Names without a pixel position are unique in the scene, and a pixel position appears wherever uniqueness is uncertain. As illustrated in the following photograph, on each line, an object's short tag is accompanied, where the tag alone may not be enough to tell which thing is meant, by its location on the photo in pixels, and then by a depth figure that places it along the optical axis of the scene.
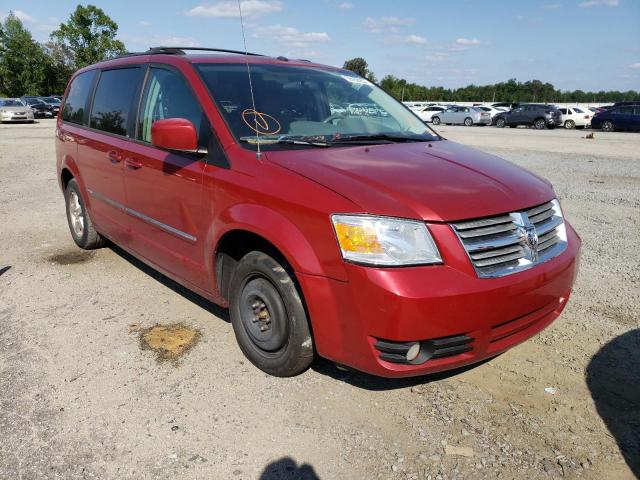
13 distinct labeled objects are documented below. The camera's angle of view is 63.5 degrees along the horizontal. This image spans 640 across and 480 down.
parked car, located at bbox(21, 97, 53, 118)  37.09
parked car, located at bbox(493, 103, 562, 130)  31.12
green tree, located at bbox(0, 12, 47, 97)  61.84
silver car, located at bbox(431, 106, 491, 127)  35.59
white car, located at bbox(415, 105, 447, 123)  38.39
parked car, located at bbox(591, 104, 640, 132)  27.23
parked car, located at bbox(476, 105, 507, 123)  36.06
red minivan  2.46
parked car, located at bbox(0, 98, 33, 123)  29.12
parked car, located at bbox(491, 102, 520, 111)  44.40
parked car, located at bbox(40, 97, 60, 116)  38.46
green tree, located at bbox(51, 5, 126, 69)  60.78
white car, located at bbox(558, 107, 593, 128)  30.80
